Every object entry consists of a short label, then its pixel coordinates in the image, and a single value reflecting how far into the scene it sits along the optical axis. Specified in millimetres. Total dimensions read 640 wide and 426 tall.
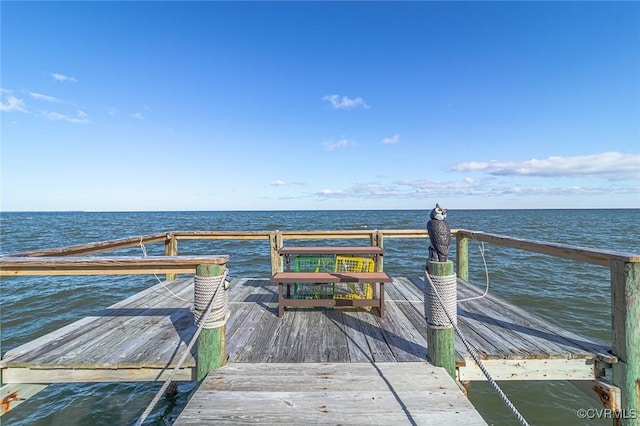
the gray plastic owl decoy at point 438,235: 3025
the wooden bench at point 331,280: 3596
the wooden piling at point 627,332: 2256
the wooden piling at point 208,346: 2443
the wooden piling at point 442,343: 2457
